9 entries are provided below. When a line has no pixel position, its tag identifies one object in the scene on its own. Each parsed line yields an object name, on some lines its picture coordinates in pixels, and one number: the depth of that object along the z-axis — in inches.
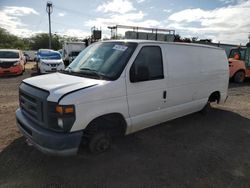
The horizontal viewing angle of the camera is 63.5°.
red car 523.7
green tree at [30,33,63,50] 2509.8
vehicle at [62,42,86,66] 836.0
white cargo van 114.3
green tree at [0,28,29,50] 2119.3
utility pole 1337.4
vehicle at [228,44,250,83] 509.7
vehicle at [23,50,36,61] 1652.2
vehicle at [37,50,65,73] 539.2
